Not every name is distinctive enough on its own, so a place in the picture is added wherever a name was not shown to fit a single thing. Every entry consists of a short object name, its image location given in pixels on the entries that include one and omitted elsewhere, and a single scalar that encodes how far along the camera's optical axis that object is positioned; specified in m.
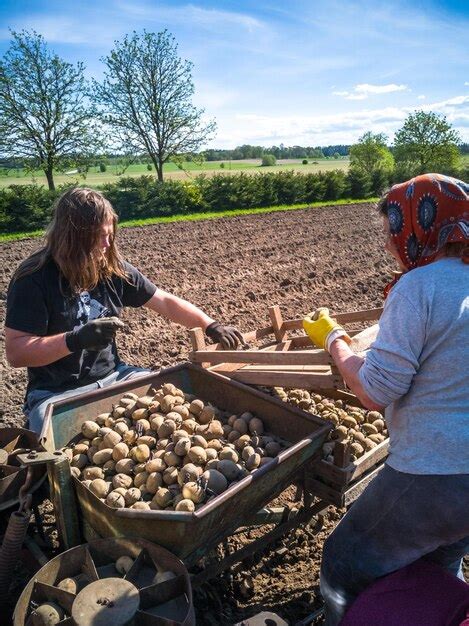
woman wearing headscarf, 2.03
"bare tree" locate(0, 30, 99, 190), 27.48
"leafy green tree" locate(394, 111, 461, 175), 45.69
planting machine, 2.01
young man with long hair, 3.25
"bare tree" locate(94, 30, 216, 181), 33.41
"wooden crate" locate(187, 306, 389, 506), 2.75
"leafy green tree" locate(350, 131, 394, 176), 45.84
